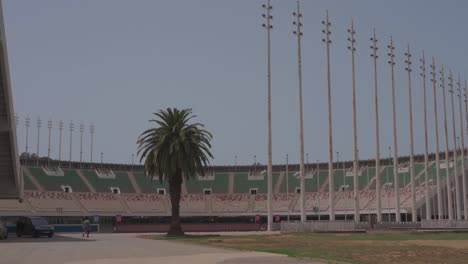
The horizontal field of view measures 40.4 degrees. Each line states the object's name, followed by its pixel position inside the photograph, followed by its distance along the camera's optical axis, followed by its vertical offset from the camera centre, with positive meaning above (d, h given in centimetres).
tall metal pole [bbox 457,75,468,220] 8831 +1101
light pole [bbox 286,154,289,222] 10979 +621
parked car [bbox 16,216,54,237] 5634 -78
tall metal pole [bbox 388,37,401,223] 7425 +1026
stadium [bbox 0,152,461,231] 9800 +410
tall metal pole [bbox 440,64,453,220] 8704 +1199
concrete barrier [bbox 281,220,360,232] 6419 -77
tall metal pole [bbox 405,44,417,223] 7744 +1176
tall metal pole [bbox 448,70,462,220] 8898 +1126
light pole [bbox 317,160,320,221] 10741 +633
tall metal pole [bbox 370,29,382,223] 7356 +1301
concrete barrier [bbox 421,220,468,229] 7256 -64
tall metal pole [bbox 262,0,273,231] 6612 +1080
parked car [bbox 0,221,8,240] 5122 -111
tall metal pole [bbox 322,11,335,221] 6625 +1006
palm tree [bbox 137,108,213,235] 6131 +654
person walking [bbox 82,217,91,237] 6028 -78
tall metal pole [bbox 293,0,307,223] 6512 +1076
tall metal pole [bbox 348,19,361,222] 6741 +1008
